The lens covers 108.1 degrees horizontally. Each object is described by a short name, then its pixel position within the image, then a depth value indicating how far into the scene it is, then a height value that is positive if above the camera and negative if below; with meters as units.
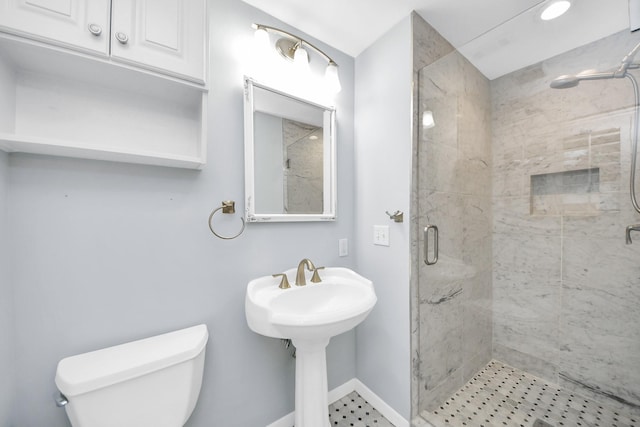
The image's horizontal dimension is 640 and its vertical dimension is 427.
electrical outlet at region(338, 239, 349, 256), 1.57 -0.23
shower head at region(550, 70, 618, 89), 1.20 +0.75
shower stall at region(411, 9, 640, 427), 1.29 -0.21
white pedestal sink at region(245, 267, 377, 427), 0.90 -0.45
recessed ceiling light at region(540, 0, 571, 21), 1.12 +1.02
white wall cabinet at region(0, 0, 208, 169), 0.70 +0.50
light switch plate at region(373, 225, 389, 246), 1.43 -0.14
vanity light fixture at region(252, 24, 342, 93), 1.25 +0.91
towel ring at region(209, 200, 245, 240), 1.11 +0.02
